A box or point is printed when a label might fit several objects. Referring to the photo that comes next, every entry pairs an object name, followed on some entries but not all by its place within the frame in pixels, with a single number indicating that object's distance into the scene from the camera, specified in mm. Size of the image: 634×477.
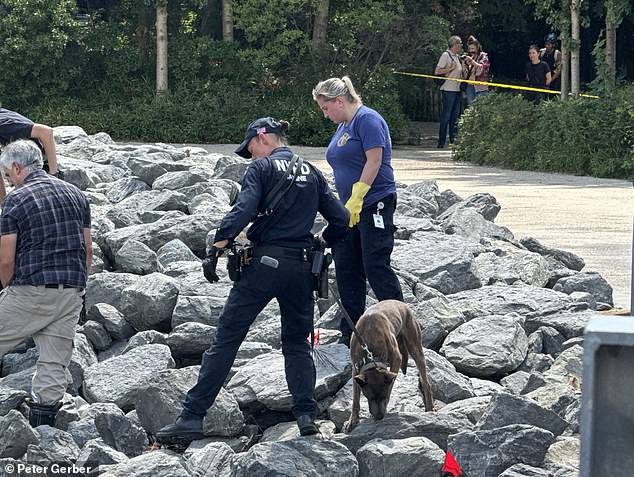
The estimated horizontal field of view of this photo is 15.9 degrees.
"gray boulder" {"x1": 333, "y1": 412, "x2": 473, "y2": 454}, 11552
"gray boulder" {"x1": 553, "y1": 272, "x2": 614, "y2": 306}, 18195
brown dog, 11679
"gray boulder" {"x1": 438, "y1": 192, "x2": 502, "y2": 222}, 24375
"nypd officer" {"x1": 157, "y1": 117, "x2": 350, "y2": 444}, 11664
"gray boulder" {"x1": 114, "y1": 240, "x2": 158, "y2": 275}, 18285
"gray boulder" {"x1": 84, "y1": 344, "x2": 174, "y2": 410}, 13474
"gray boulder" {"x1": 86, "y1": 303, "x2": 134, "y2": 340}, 15741
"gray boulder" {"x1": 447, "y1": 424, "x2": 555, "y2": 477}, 10564
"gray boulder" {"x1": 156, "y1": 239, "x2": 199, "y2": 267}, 18749
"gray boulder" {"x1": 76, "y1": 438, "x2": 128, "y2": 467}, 10962
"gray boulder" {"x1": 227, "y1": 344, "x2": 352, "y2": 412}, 12764
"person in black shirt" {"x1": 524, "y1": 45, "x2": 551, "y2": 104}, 44111
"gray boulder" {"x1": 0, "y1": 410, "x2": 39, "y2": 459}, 11215
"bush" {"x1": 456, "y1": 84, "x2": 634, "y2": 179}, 34146
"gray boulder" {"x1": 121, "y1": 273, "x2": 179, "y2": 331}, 15816
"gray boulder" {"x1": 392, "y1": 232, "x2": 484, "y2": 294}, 17986
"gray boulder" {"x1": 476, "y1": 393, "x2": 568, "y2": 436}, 11267
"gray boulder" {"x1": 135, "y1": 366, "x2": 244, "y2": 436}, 12307
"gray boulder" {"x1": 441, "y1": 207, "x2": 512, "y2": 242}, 22041
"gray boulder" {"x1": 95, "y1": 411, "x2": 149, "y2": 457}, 11948
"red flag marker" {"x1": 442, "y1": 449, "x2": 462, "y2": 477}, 10564
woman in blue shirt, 13594
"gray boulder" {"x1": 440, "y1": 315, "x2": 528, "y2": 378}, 14185
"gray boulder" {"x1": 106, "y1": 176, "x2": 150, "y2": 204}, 24746
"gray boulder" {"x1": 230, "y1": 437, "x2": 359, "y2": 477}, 10392
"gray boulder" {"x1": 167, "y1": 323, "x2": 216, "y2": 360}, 14574
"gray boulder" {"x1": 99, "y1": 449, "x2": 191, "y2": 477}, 10384
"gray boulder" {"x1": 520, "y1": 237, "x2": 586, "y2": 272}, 20874
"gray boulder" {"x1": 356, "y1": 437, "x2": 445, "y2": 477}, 10631
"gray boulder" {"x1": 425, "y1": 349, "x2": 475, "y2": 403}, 13123
